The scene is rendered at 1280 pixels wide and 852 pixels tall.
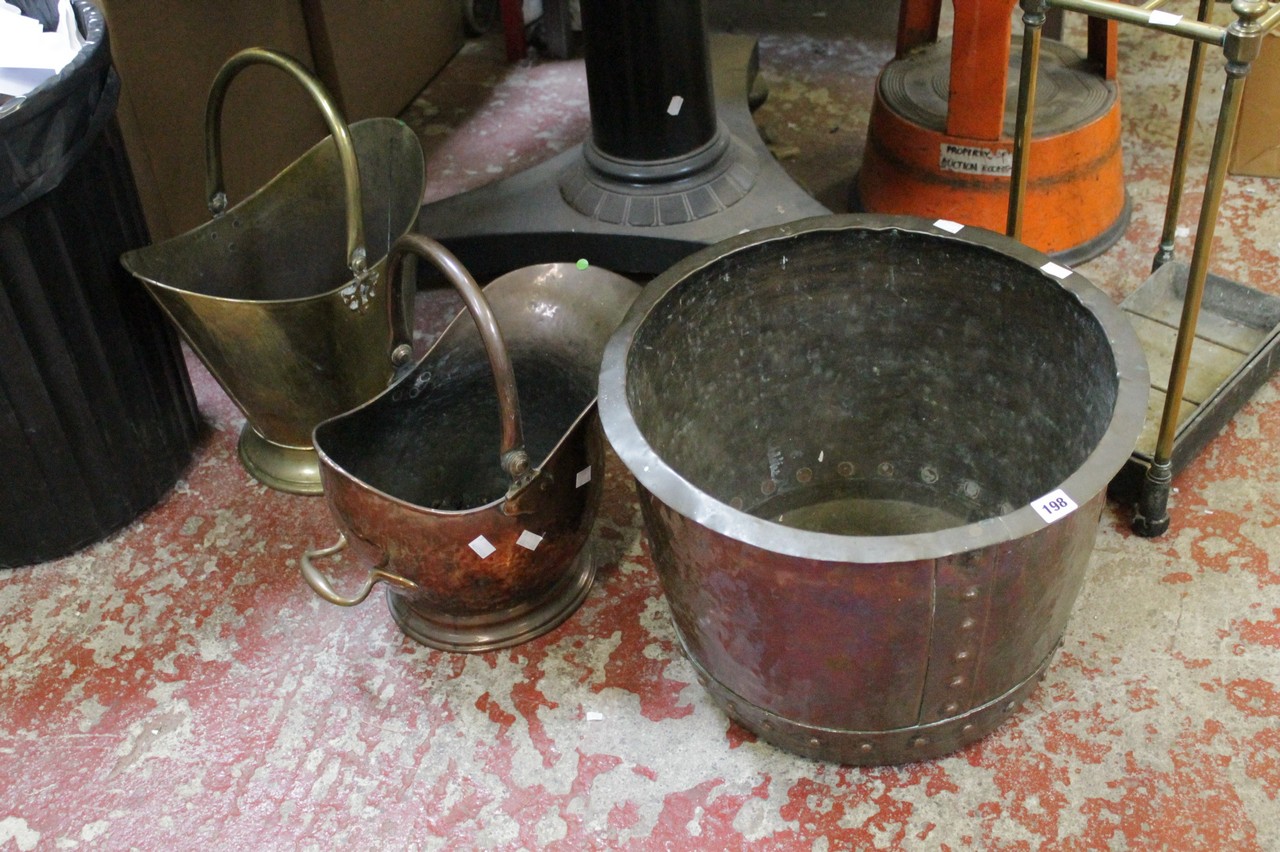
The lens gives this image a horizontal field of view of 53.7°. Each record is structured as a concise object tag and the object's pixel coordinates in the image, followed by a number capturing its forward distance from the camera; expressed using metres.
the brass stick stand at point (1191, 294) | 1.68
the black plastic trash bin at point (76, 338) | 1.87
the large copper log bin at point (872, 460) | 1.47
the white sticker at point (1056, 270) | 1.73
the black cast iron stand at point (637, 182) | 2.44
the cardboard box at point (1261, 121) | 2.67
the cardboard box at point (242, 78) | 2.44
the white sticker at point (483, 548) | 1.79
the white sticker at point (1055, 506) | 1.42
